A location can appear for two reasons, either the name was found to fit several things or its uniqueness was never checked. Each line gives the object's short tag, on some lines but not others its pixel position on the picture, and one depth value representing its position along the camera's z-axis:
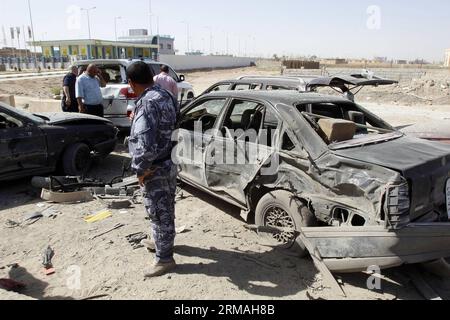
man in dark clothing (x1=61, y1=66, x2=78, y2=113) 7.75
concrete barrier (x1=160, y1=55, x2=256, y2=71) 54.34
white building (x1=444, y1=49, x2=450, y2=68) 66.59
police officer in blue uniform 2.88
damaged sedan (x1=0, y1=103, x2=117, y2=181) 5.19
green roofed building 47.25
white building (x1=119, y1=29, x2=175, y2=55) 64.81
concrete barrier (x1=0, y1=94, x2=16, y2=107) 11.91
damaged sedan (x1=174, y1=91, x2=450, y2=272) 2.80
